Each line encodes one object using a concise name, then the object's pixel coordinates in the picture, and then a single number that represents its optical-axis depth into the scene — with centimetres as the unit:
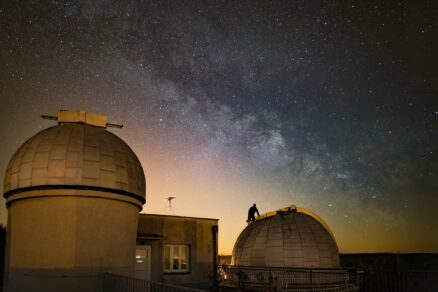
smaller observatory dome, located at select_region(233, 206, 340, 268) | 2236
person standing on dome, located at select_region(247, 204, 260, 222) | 2756
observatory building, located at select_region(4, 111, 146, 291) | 1290
